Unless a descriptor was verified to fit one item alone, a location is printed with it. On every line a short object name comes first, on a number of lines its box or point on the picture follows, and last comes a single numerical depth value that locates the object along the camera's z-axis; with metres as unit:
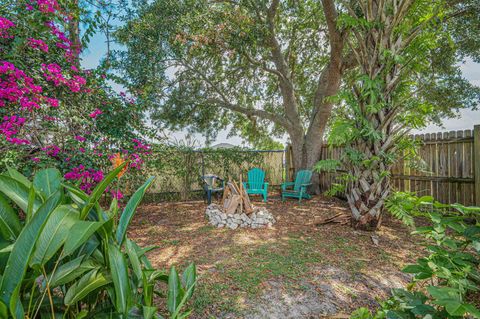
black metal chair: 5.92
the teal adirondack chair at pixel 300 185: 6.20
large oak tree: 5.48
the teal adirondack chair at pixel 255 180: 6.39
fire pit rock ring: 4.25
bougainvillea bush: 3.01
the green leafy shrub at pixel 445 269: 1.00
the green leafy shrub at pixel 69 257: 0.85
